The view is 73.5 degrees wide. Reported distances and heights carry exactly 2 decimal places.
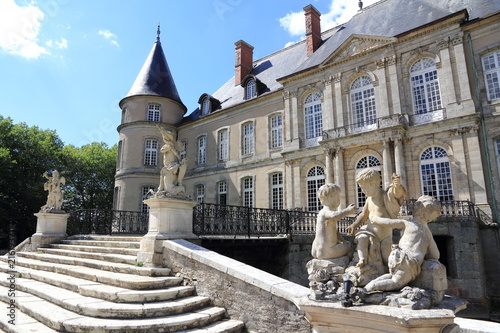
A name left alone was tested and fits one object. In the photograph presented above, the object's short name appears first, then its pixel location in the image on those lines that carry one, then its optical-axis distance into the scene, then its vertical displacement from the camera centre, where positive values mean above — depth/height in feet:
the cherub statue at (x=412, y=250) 8.64 -0.65
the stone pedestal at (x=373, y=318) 7.60 -2.23
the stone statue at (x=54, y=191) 35.88 +4.19
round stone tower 79.05 +23.01
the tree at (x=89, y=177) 100.99 +16.12
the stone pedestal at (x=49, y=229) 32.91 +0.13
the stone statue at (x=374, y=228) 9.62 -0.08
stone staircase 14.19 -3.47
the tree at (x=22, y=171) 72.74 +13.73
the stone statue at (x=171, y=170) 23.86 +4.18
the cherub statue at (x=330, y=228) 11.05 -0.06
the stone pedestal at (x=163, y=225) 21.34 +0.23
